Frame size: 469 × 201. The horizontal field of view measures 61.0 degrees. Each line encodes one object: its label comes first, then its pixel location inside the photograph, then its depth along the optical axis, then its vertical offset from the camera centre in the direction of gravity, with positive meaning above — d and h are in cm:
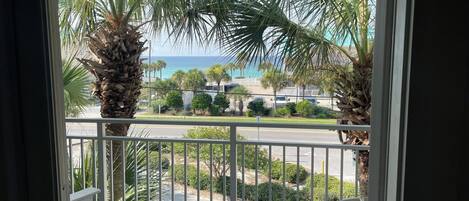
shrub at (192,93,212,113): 935 -61
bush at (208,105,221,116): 925 -82
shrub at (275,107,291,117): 890 -82
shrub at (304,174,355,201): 460 -152
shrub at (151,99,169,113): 940 -72
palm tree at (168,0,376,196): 321 +32
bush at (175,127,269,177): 502 -103
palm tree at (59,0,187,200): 369 +34
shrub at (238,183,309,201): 483 -153
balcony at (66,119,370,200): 277 -66
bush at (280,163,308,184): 557 -140
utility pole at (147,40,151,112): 885 -57
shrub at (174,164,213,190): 575 -154
